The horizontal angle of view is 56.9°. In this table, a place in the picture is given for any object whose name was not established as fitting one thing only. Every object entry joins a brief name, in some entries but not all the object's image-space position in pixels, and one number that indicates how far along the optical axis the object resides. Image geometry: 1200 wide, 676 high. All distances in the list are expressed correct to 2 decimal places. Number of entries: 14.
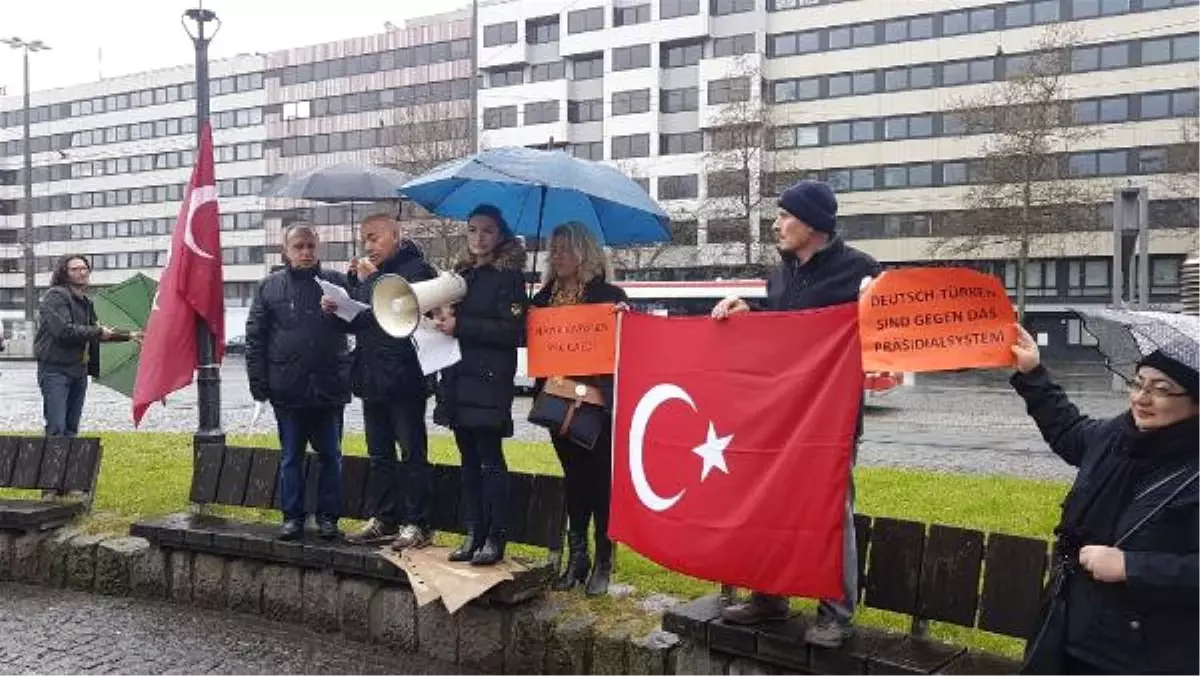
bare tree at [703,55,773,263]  56.72
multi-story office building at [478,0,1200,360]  54.75
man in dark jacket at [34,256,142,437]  9.77
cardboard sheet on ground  5.67
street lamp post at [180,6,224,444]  8.86
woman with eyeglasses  3.21
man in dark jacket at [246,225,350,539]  6.54
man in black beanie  4.66
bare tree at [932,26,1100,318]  47.62
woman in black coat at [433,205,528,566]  5.79
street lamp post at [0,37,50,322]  44.75
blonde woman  5.82
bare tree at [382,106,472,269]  52.53
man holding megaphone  6.25
